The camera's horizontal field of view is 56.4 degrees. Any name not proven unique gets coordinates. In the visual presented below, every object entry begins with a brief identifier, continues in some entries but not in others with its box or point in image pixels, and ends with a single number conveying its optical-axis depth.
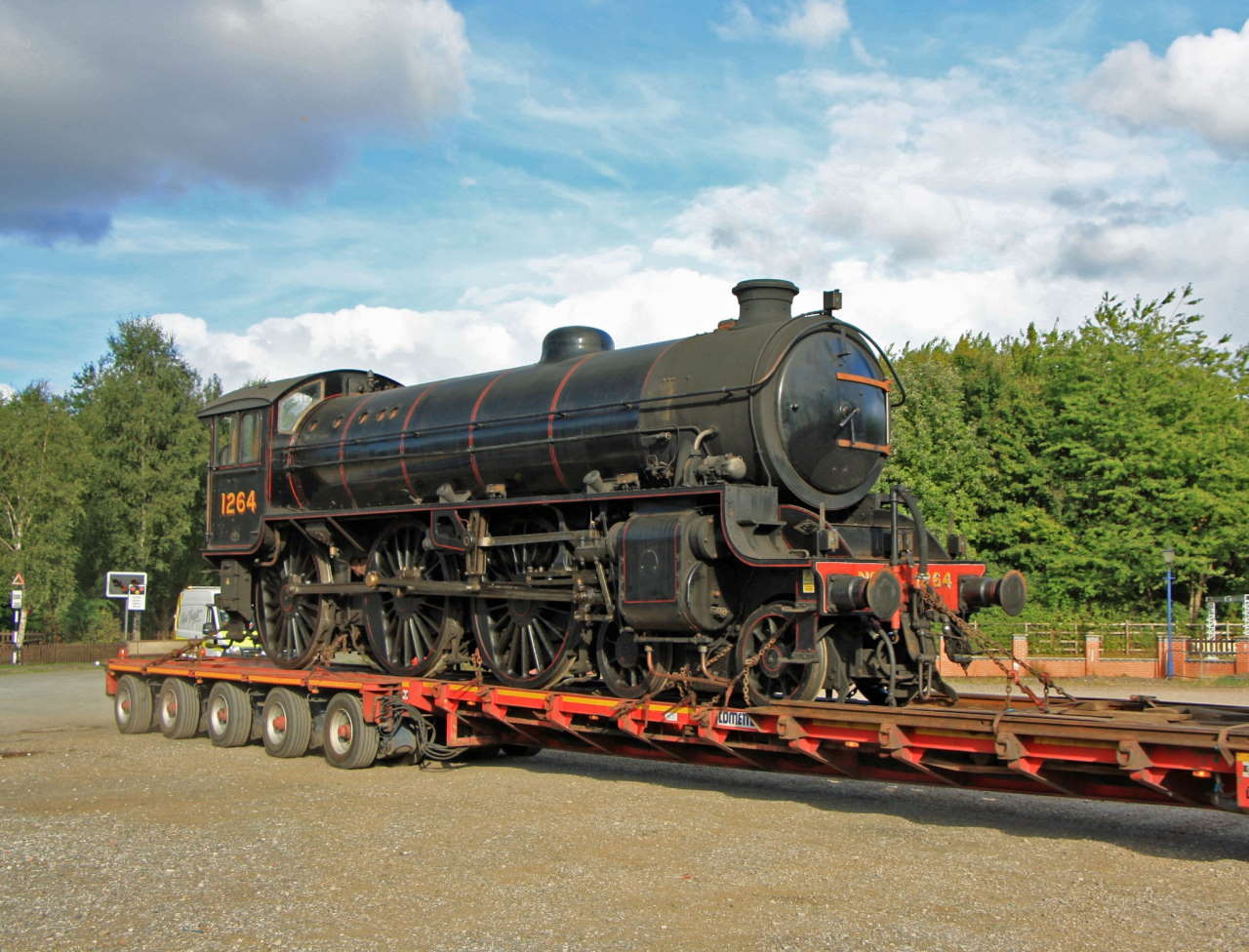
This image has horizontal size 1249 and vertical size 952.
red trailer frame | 7.31
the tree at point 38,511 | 36.50
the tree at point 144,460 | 39.56
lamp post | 25.14
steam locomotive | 9.69
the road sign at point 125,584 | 27.02
